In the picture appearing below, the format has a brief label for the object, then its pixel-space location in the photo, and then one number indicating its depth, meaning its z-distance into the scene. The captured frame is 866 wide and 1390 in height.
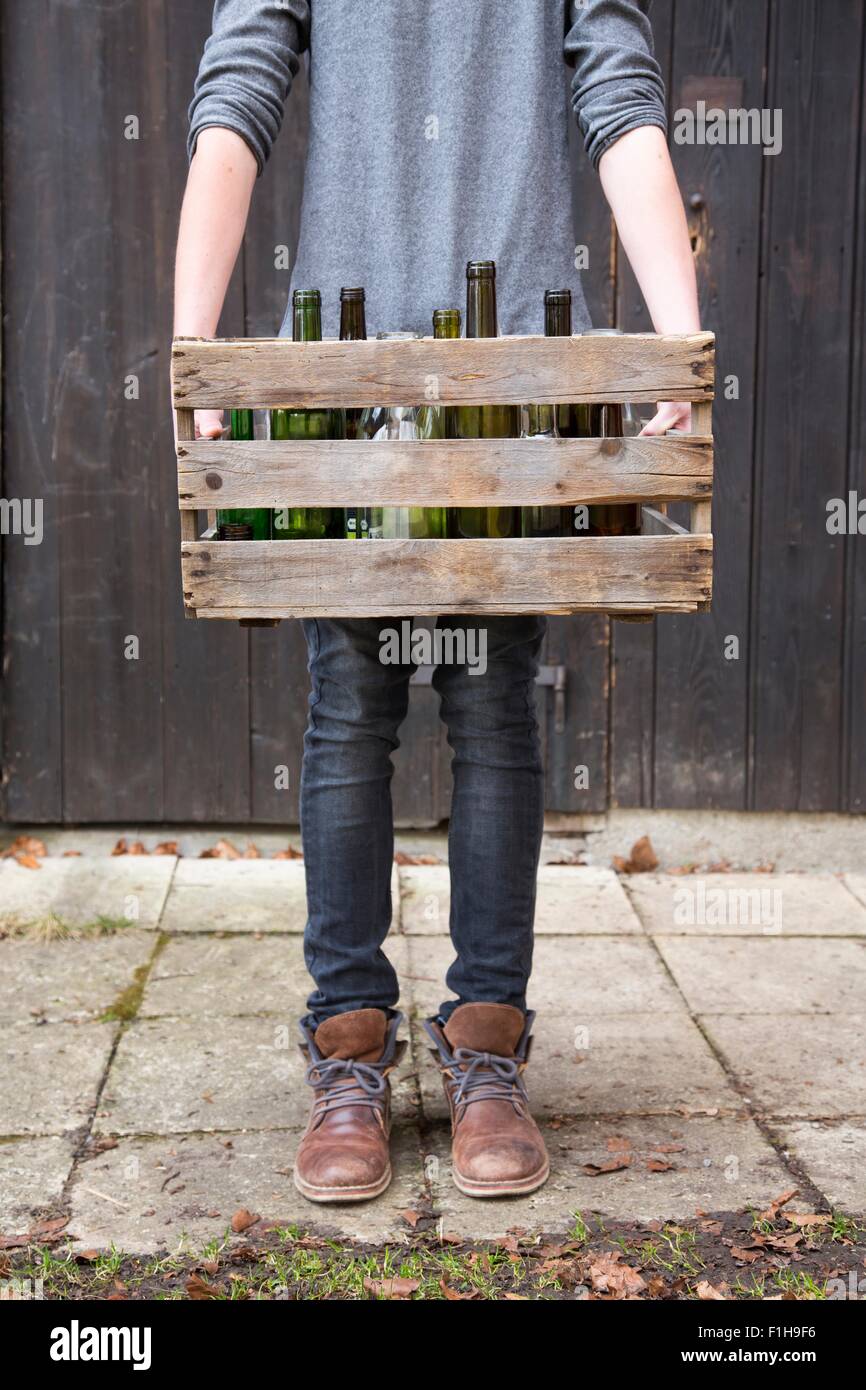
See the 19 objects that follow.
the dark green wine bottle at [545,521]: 2.02
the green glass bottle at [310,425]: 2.04
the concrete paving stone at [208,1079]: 2.51
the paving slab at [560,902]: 3.53
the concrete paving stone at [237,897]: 3.55
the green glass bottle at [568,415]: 2.01
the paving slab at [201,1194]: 2.13
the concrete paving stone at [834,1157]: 2.24
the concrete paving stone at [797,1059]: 2.58
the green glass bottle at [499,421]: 2.04
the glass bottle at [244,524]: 1.99
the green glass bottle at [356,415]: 1.98
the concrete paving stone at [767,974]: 3.06
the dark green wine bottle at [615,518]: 2.00
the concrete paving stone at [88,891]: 3.59
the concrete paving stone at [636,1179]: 2.17
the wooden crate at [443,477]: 1.88
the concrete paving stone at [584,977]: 3.03
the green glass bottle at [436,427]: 2.01
